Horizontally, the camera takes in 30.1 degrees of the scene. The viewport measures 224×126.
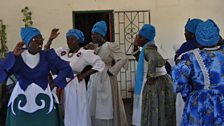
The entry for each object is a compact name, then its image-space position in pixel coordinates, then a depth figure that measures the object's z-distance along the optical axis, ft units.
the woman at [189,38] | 14.16
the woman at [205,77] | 9.79
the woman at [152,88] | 15.23
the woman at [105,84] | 16.30
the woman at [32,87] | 11.60
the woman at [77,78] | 14.56
